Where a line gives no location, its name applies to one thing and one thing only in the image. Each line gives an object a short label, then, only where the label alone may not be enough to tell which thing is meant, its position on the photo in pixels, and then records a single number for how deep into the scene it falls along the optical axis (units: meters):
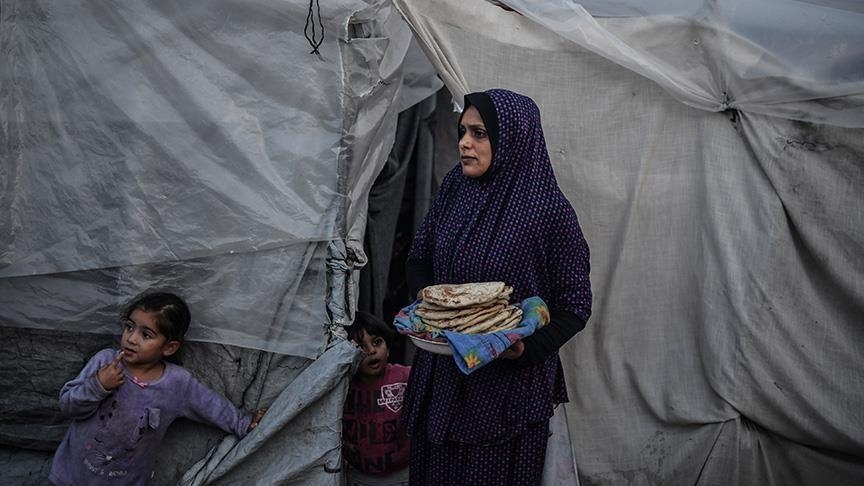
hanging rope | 3.02
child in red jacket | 3.33
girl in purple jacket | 2.96
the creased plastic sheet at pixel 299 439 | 2.99
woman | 2.57
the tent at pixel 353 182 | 3.08
